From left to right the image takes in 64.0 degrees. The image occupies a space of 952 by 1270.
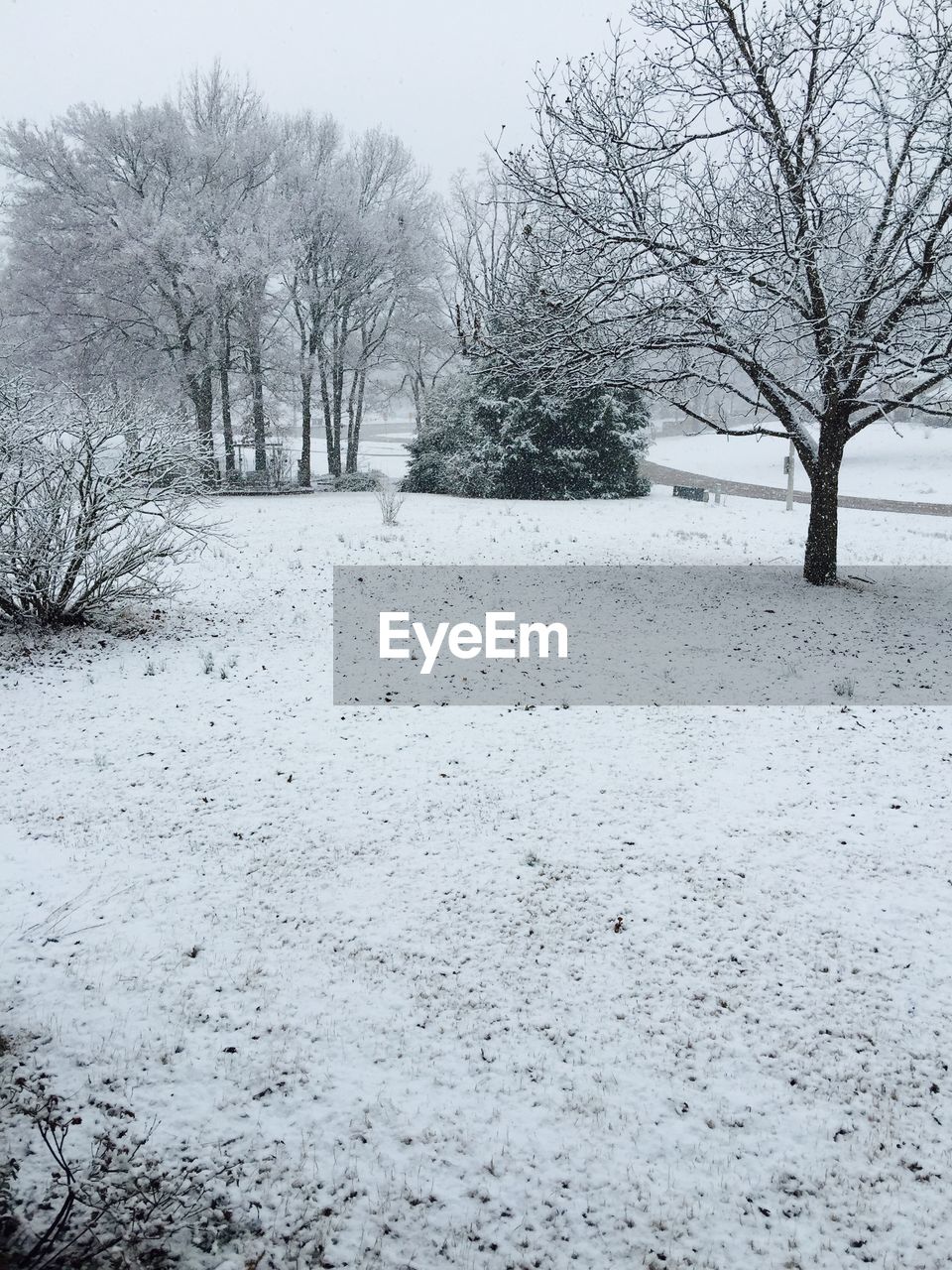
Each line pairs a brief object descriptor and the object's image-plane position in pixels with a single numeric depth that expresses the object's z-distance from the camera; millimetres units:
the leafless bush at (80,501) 8602
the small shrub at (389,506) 17156
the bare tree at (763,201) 9406
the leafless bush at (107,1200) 2482
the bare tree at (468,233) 32906
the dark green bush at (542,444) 24672
